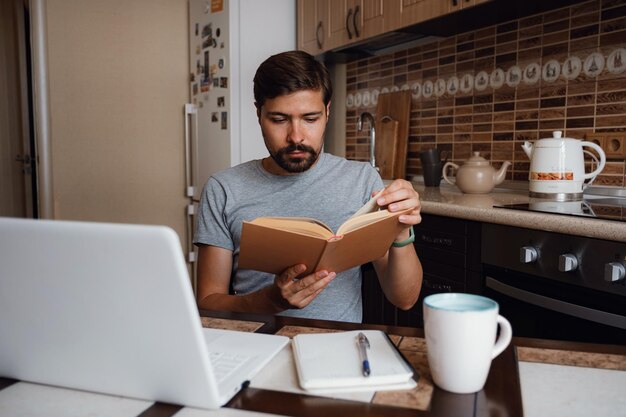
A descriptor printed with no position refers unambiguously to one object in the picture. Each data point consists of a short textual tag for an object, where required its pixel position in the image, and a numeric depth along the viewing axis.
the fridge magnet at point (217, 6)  3.04
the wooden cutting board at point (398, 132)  2.88
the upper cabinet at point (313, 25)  2.94
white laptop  0.54
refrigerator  2.97
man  1.35
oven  1.40
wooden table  0.60
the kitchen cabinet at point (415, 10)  2.10
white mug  0.62
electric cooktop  1.49
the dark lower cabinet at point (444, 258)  1.83
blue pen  0.67
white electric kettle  1.83
